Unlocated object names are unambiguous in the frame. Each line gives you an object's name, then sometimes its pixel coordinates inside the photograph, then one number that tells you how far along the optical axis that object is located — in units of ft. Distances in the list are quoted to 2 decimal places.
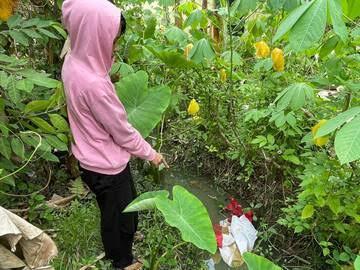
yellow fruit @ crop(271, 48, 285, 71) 8.09
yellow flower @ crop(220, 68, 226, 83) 9.74
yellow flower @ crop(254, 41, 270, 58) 8.72
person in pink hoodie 5.67
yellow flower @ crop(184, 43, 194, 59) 9.19
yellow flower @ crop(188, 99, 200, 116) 9.48
